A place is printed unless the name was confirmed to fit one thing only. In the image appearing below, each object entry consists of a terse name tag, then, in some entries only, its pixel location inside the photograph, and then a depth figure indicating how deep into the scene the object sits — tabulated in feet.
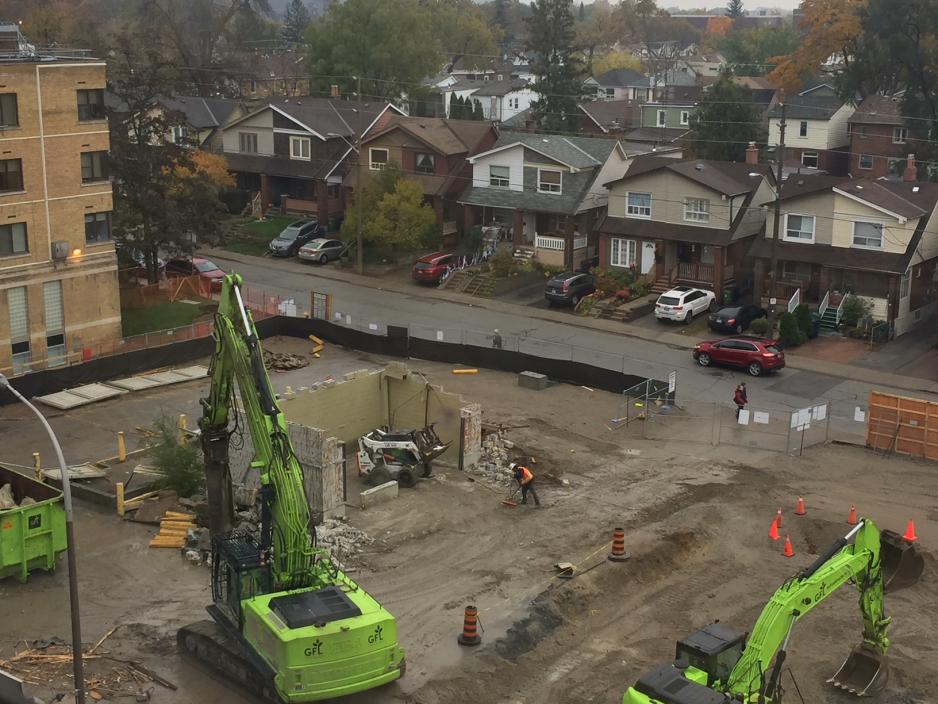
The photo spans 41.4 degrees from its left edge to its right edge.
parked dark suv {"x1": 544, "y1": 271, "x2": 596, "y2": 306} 186.19
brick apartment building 147.02
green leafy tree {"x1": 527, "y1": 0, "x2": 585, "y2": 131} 281.33
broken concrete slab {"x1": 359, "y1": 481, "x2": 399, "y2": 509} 109.81
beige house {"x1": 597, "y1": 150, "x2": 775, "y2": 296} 187.83
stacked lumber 101.76
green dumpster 92.58
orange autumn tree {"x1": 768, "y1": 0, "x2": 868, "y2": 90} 294.05
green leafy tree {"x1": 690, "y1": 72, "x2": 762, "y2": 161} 241.55
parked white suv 175.32
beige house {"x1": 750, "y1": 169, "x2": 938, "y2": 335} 173.06
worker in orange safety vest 109.40
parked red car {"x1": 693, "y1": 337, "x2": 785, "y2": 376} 151.94
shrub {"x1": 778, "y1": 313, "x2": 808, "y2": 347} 166.09
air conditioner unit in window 152.15
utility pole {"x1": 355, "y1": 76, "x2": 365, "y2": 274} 205.26
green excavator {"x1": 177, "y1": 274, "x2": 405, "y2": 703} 70.79
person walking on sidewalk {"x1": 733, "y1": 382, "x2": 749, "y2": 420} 136.46
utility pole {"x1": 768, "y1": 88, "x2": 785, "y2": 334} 161.80
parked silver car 214.28
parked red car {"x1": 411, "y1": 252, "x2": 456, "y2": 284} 200.54
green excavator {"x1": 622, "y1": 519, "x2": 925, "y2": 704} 63.05
